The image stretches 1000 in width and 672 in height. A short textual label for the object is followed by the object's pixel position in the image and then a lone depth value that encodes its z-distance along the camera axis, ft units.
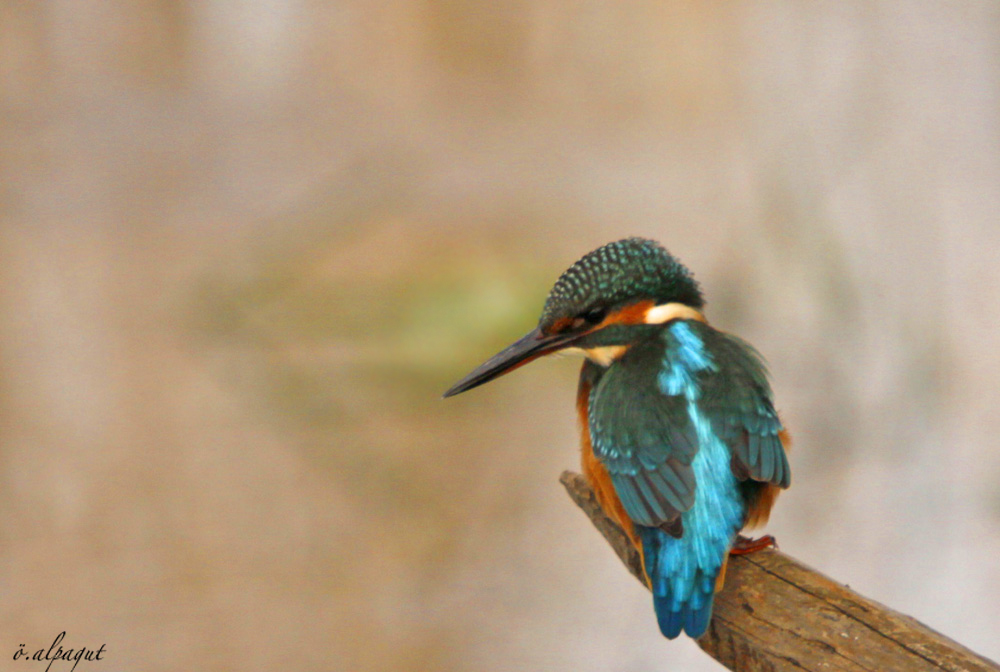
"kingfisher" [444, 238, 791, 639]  15.25
